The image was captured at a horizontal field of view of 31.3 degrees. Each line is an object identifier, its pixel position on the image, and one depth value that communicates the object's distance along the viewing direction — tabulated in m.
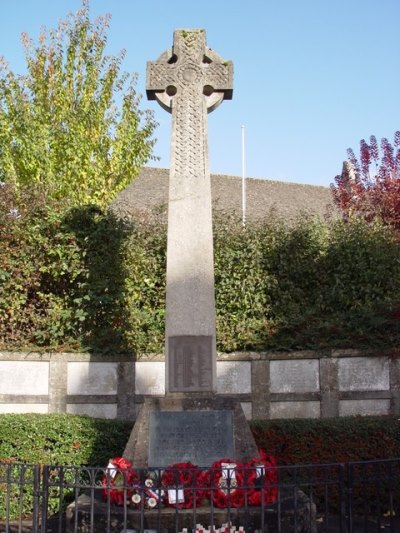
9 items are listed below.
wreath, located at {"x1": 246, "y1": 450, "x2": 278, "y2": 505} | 6.33
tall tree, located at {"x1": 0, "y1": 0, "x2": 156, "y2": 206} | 16.12
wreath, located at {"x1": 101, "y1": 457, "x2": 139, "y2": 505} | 6.45
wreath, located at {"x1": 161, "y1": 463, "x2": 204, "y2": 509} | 6.14
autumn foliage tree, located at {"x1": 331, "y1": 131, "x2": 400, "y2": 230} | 16.64
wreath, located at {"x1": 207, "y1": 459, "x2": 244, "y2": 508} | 6.27
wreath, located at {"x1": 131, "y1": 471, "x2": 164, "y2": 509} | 5.38
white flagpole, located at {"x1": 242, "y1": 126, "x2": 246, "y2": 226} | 22.30
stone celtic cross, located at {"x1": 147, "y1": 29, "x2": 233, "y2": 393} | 7.68
